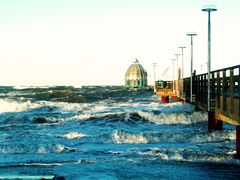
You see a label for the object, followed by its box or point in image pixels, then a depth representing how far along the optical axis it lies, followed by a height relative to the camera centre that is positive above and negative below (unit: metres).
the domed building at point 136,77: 199.25 +1.47
